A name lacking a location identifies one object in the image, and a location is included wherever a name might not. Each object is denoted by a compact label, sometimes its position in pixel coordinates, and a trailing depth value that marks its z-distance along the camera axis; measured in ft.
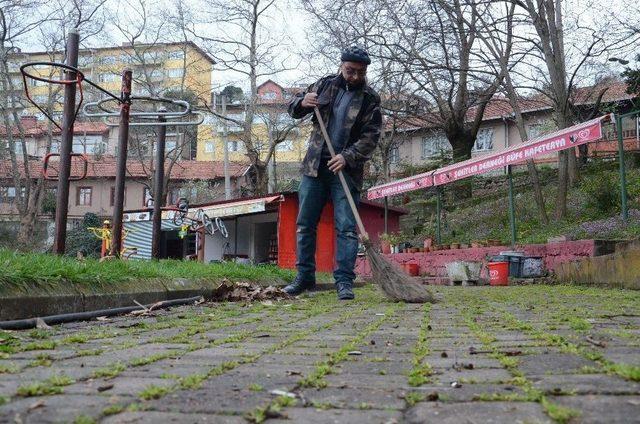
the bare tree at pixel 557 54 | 49.88
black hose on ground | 10.28
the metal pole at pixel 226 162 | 110.28
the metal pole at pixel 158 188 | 29.58
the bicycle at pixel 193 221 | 42.70
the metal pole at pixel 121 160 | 22.04
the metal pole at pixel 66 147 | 19.20
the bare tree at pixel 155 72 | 109.40
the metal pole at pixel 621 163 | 32.53
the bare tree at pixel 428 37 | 50.90
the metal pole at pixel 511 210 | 42.52
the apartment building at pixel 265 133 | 108.11
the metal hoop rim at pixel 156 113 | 25.44
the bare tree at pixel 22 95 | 87.15
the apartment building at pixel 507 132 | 84.89
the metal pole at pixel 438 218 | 55.16
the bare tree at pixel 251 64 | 92.48
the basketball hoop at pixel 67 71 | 18.58
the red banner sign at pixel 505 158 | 33.12
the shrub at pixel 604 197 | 46.21
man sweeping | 17.65
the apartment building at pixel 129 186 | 147.02
